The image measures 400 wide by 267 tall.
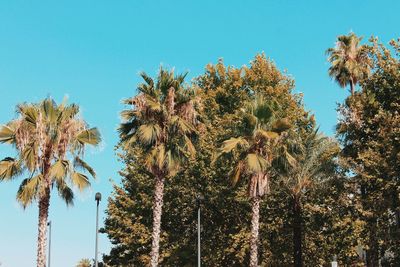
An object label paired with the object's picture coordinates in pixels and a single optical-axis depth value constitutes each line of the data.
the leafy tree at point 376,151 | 28.80
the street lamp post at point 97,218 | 26.41
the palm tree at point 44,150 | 22.08
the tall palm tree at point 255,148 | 27.05
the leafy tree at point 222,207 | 35.41
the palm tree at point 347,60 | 42.56
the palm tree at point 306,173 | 31.21
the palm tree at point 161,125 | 26.75
